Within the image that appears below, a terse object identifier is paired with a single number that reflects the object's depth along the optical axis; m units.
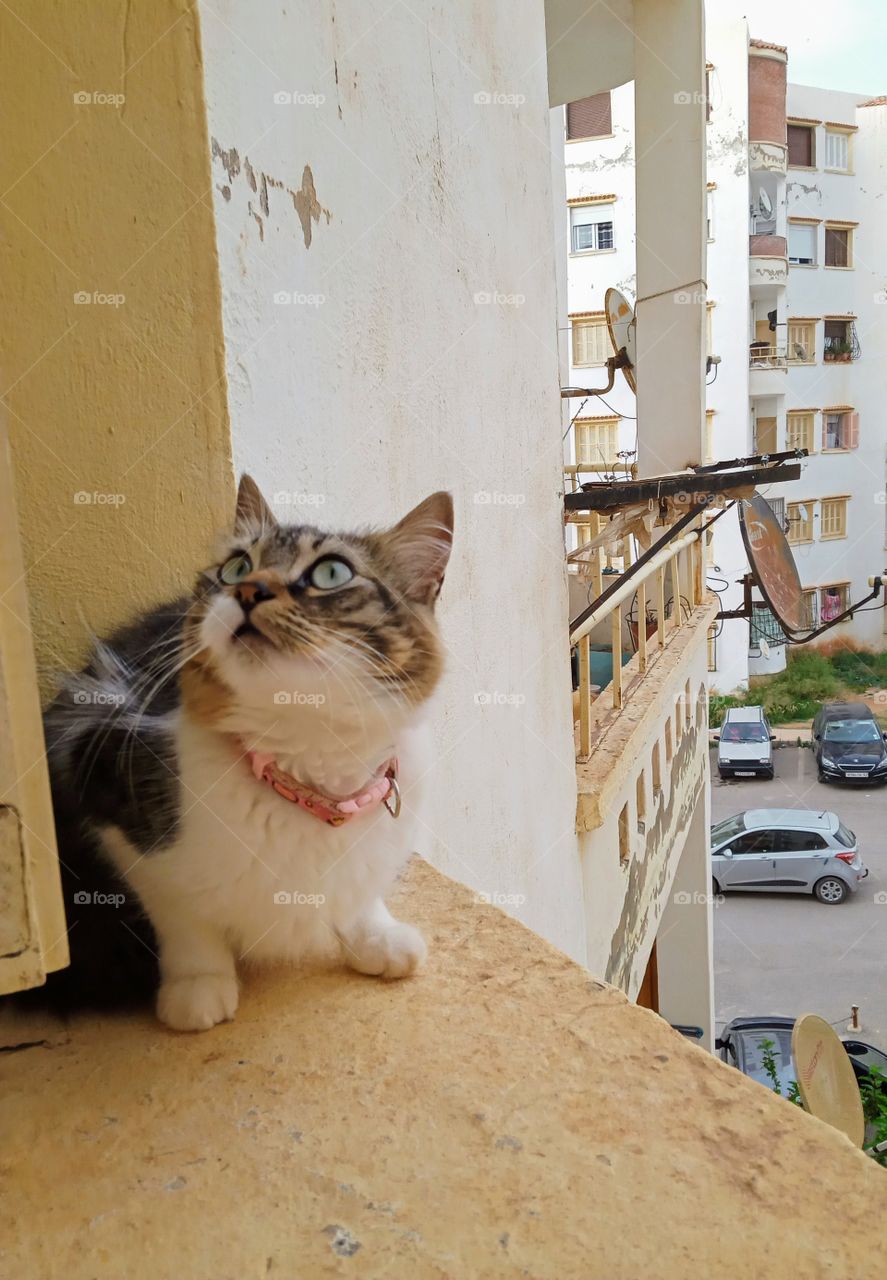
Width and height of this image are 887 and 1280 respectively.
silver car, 11.57
